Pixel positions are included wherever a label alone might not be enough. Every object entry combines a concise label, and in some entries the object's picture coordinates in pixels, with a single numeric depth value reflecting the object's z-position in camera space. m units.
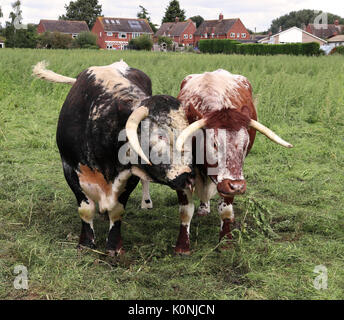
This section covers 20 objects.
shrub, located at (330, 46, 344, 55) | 33.47
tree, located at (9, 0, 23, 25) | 32.84
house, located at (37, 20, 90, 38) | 60.81
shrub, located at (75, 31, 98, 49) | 41.80
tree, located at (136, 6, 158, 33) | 72.94
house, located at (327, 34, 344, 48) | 59.21
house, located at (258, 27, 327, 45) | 60.44
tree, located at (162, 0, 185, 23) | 74.94
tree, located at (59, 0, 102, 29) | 72.38
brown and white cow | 3.37
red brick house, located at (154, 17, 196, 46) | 71.25
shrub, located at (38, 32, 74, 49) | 36.88
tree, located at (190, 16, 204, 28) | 87.81
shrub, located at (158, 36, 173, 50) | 52.92
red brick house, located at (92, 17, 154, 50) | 64.94
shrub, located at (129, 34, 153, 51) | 43.66
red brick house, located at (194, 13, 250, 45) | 69.38
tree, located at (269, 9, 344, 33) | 74.75
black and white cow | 3.29
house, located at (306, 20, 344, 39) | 69.31
